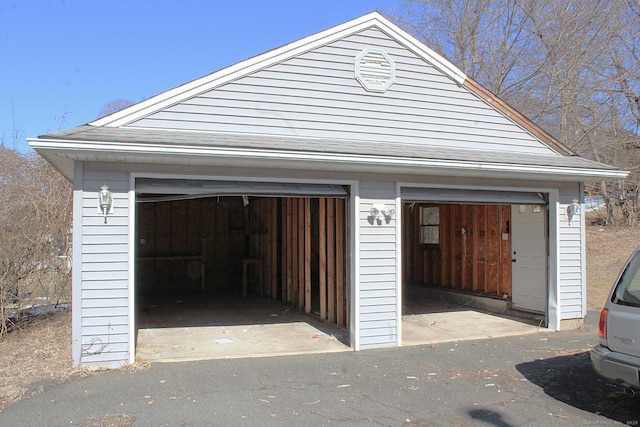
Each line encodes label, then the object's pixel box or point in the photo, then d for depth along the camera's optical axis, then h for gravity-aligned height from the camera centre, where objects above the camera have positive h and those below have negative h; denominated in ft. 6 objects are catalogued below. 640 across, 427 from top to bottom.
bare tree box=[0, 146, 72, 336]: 25.88 -0.93
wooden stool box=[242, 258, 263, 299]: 41.91 -3.40
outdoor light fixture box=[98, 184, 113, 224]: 20.07 +1.06
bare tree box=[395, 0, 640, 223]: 55.26 +18.19
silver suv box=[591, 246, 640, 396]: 14.16 -3.04
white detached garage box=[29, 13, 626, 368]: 20.31 +2.69
